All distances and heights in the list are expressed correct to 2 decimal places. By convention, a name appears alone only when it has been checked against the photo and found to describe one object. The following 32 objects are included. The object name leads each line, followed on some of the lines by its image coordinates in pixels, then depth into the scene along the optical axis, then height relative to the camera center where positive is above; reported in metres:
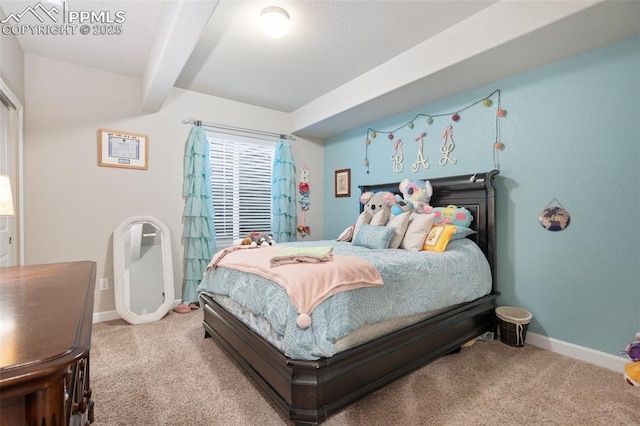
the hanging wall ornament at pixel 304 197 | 4.42 +0.19
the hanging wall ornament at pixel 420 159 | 3.24 +0.58
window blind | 3.81 +0.35
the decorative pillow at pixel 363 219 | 3.10 -0.10
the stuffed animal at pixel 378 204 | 2.96 +0.06
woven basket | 2.35 -0.95
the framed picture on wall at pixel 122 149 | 3.03 +0.66
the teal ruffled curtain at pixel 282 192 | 4.12 +0.25
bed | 1.45 -0.89
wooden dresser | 0.49 -0.28
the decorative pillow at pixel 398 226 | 2.62 -0.15
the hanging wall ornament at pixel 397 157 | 3.50 +0.65
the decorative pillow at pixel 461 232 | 2.56 -0.21
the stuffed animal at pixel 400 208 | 3.00 +0.02
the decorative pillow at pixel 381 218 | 2.93 -0.09
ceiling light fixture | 2.03 +1.36
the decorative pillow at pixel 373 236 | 2.59 -0.25
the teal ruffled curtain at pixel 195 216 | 3.43 -0.08
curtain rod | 3.50 +1.08
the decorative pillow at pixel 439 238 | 2.42 -0.24
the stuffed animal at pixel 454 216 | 2.69 -0.06
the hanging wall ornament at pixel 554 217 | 2.26 -0.06
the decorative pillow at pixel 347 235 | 3.25 -0.29
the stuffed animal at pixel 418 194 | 2.96 +0.16
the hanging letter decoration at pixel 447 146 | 3.00 +0.67
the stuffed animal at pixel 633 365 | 1.71 -0.94
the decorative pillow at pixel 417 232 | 2.51 -0.20
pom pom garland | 2.65 +0.90
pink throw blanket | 1.50 -0.38
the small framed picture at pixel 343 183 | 4.23 +0.40
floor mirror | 2.98 -0.66
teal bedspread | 1.49 -0.55
